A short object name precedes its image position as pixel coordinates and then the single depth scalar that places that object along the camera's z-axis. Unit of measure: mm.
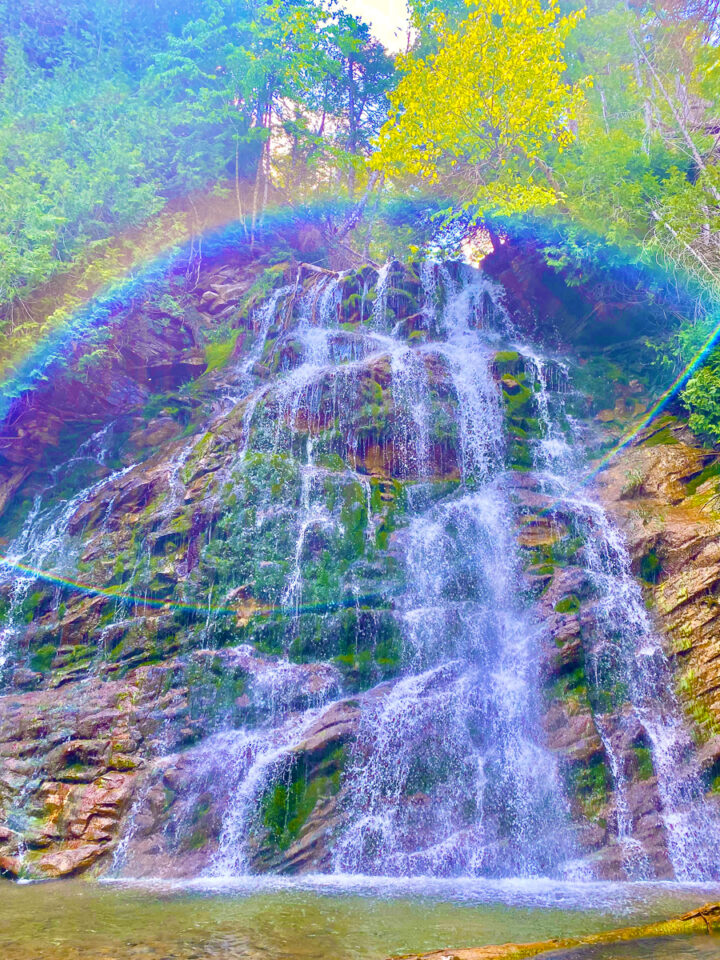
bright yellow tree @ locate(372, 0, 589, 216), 15750
